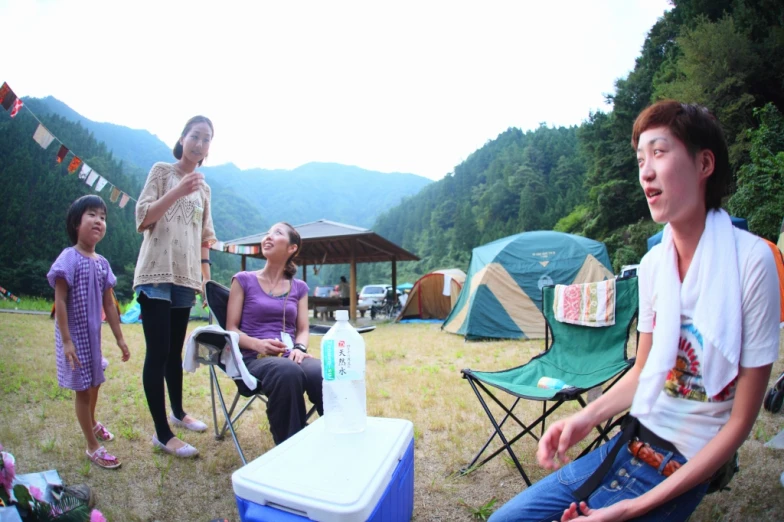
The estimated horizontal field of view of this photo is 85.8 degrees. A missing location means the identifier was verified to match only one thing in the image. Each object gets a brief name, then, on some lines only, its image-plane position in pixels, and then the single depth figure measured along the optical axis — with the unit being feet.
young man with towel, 2.62
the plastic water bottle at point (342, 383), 4.75
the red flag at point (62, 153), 12.16
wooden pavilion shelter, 32.42
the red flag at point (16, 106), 8.54
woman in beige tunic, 6.67
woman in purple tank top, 5.79
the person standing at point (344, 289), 41.17
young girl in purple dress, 6.33
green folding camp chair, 6.73
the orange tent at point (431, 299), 39.29
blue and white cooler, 3.26
